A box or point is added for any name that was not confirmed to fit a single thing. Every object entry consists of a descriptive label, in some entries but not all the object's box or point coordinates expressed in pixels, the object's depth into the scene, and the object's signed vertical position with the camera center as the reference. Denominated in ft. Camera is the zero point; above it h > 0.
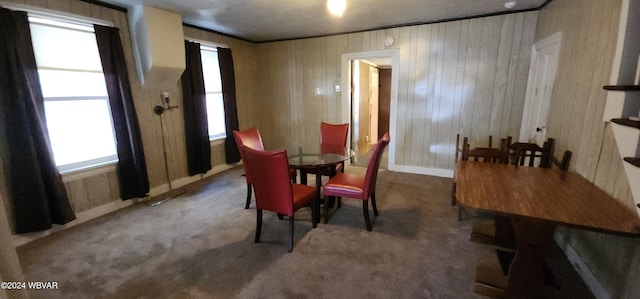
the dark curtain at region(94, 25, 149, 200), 9.40 -0.49
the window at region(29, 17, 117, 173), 8.29 +0.38
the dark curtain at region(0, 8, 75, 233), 7.34 -0.80
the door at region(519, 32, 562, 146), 8.80 +0.42
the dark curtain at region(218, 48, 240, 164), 14.34 +0.16
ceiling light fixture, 7.02 +2.54
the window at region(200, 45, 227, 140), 13.93 +0.62
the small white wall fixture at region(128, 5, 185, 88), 9.86 +2.33
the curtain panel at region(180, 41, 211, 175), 12.50 -0.42
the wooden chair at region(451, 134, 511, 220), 8.28 -1.67
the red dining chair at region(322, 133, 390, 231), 7.79 -2.57
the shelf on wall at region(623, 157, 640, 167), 4.15 -0.99
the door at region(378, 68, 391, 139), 21.17 +0.10
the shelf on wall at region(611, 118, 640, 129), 4.28 -0.40
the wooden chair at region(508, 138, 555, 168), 8.02 -1.59
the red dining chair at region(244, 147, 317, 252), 6.62 -2.19
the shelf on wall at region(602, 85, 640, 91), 4.66 +0.20
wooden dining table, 4.27 -1.88
